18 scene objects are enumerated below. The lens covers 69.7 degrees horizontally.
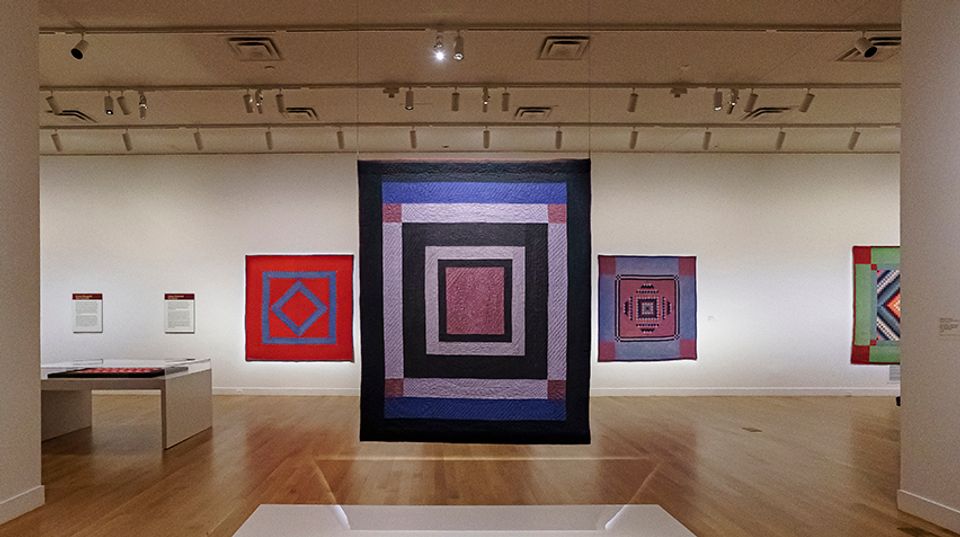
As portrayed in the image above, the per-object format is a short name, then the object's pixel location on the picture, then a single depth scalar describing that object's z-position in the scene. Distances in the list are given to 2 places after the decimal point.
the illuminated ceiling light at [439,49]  4.82
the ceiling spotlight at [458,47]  4.75
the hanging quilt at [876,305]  8.75
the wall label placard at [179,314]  8.72
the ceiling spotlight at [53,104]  6.44
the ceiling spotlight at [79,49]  4.92
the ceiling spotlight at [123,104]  6.27
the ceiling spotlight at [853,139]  7.90
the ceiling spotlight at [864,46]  4.92
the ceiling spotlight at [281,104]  6.36
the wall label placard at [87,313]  8.74
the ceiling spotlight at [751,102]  6.30
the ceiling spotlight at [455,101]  6.36
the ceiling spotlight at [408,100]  6.18
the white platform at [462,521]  3.10
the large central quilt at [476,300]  3.27
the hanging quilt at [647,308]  8.64
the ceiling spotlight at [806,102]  6.34
